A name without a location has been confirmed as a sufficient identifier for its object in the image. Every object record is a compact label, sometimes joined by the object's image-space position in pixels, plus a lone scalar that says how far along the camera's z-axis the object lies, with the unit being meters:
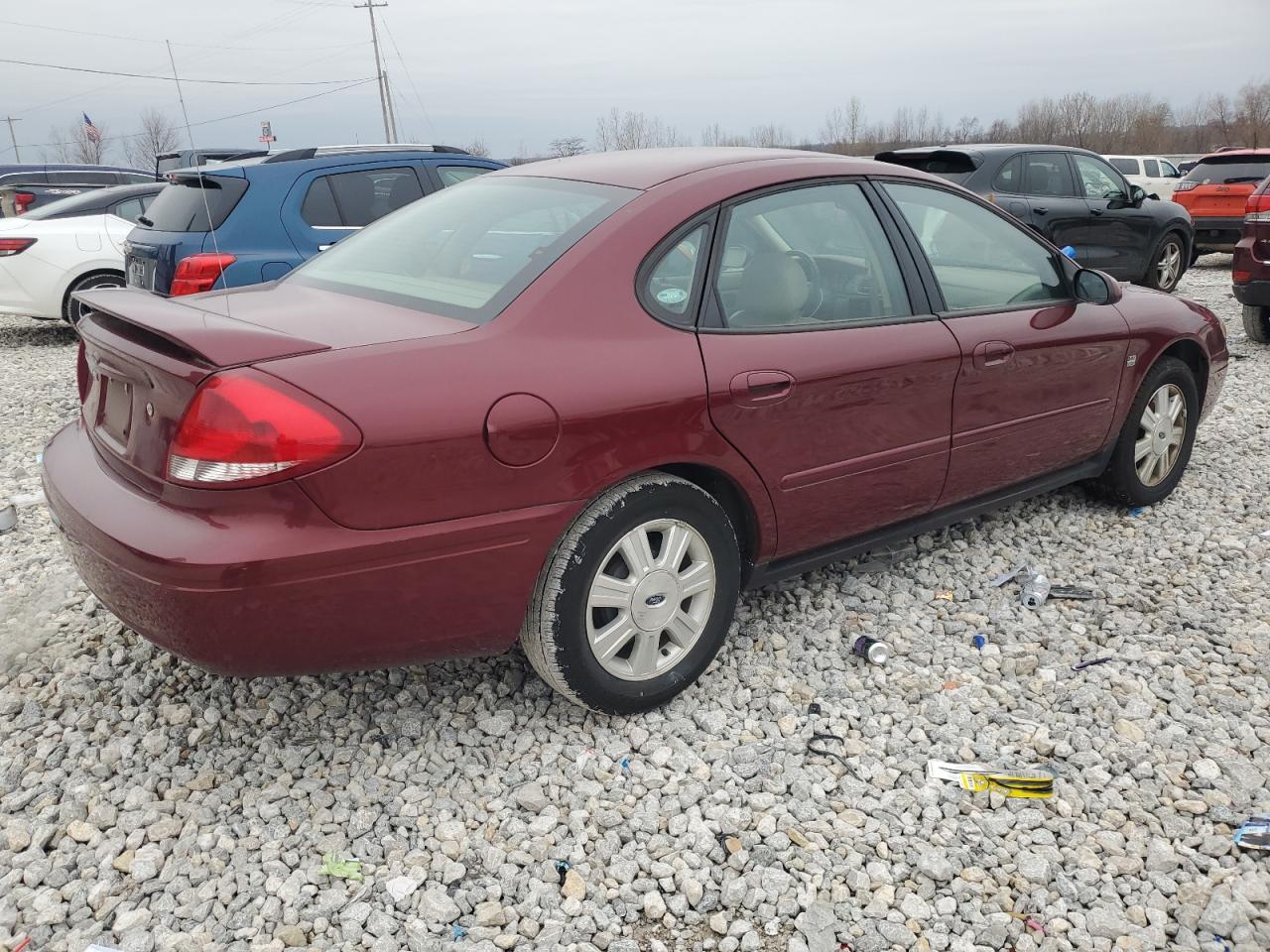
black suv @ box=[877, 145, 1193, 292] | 9.69
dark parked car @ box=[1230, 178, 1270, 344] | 8.36
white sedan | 9.45
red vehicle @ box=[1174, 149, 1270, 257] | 13.71
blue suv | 6.44
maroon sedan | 2.39
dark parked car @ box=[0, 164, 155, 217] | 14.10
